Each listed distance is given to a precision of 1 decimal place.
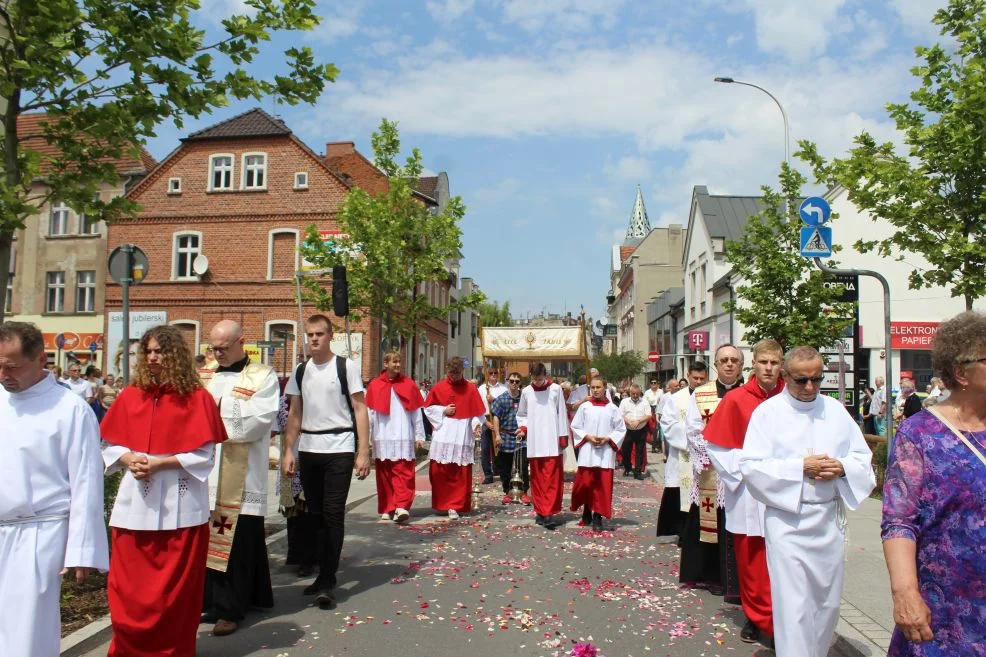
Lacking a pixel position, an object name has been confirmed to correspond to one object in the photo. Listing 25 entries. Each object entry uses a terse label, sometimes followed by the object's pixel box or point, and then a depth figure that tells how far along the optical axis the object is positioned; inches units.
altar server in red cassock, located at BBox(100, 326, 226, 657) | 189.9
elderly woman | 120.0
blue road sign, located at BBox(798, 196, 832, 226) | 482.3
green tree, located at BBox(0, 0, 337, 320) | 262.4
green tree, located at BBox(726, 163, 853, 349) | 731.4
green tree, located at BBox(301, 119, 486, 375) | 958.4
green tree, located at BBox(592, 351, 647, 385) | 2326.5
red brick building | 1343.5
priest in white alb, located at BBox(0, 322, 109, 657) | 155.2
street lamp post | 916.0
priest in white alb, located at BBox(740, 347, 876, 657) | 183.3
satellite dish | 1326.3
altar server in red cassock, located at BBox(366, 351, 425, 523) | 439.2
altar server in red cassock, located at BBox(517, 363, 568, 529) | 433.4
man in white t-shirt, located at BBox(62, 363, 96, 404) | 641.7
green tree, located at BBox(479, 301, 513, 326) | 3949.3
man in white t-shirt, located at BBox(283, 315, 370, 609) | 271.3
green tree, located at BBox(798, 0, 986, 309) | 463.5
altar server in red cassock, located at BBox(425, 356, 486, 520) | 468.8
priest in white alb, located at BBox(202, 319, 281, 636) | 237.6
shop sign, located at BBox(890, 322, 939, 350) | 1146.0
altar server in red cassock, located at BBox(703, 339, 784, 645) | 224.5
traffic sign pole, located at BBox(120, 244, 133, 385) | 328.2
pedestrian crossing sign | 478.0
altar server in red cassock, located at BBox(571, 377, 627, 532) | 421.4
